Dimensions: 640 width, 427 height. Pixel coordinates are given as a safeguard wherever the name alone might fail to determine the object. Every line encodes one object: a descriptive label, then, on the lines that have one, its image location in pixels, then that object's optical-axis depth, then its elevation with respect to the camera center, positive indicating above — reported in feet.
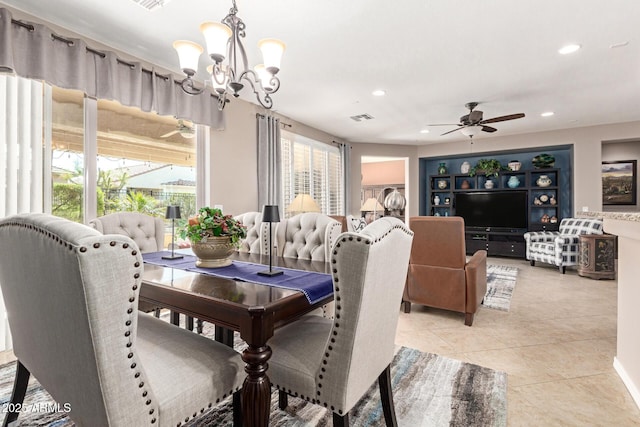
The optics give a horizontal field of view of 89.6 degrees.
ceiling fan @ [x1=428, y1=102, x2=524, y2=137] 13.83 +4.04
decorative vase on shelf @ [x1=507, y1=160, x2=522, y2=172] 22.04 +3.23
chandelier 5.93 +3.14
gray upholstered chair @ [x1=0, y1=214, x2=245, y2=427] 2.60 -1.09
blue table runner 4.68 -1.04
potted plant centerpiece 5.84 -0.40
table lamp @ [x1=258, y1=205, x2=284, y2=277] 5.11 -0.01
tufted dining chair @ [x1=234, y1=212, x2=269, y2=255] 8.26 -0.55
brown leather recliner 9.50 -1.73
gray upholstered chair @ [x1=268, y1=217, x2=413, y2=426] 3.58 -1.47
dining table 3.71 -1.17
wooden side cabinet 15.21 -2.10
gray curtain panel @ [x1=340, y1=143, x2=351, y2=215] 22.44 +2.49
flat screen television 21.74 +0.28
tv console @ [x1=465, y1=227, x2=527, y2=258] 21.17 -1.97
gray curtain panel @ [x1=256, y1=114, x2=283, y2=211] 14.90 +2.47
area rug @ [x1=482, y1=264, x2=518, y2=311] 11.86 -3.27
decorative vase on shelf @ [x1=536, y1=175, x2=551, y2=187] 21.13 +2.05
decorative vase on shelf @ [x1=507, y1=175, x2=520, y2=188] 22.20 +2.09
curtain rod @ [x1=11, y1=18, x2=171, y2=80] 7.41 +4.41
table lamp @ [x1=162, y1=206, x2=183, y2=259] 7.02 +0.00
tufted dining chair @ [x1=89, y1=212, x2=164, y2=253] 7.79 -0.33
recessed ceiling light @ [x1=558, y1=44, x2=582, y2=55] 9.63 +4.97
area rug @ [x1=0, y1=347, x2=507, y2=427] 5.34 -3.45
